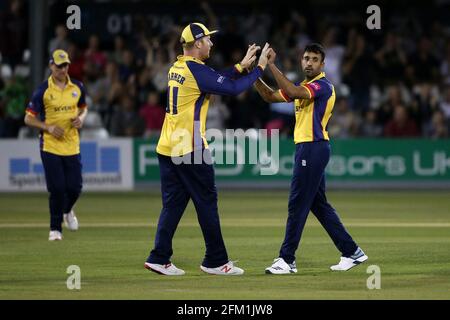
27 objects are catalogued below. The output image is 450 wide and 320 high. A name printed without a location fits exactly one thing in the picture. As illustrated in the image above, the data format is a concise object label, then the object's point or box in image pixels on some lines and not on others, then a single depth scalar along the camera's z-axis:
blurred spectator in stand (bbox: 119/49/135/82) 26.62
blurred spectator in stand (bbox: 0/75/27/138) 25.33
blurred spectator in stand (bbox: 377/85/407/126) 26.80
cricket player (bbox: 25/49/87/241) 15.67
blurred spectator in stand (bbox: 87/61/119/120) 26.30
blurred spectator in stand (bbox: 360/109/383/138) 26.88
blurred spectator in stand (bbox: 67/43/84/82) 25.09
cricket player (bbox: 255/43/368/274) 11.83
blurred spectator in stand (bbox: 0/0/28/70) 27.39
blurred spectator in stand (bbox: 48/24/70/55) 25.58
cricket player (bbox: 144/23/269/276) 11.70
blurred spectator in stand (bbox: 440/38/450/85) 28.43
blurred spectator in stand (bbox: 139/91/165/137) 25.77
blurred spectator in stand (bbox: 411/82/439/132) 27.05
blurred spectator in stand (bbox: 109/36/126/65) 27.12
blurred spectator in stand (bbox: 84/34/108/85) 26.53
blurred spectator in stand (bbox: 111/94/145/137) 25.62
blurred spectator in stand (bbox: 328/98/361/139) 26.61
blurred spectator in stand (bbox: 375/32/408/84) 28.41
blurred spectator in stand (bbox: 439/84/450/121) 27.11
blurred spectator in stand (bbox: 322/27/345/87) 27.22
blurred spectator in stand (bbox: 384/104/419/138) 26.30
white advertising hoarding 23.77
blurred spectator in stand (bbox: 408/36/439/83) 28.45
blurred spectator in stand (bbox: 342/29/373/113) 27.83
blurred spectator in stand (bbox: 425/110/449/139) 26.19
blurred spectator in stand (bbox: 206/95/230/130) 26.08
